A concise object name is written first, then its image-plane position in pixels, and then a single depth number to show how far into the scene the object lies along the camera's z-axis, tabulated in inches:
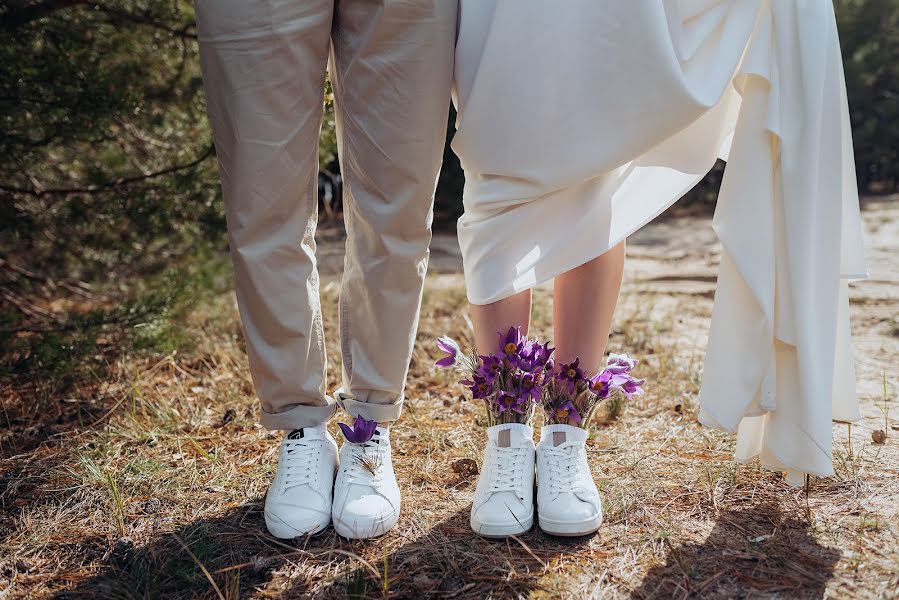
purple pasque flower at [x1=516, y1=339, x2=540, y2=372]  52.9
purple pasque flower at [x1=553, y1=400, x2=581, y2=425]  53.1
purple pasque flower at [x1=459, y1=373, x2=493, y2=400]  54.0
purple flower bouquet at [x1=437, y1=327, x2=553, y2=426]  53.1
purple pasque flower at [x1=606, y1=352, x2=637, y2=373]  55.4
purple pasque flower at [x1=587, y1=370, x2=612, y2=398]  53.9
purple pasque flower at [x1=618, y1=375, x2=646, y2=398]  55.2
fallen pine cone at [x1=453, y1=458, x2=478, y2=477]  62.3
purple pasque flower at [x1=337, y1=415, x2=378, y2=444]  54.0
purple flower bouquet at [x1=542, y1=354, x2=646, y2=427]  53.5
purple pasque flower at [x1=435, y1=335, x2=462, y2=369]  56.4
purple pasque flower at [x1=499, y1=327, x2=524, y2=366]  53.1
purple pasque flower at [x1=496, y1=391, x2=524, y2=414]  53.1
